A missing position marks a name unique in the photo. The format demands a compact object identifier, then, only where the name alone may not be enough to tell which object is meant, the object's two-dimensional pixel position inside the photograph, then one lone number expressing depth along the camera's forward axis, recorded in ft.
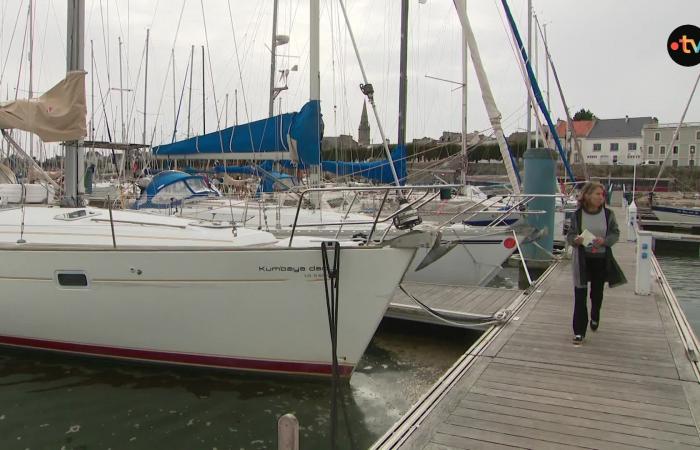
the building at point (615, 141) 223.51
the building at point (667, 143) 208.68
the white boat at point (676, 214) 77.61
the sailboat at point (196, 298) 17.28
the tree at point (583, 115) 281.13
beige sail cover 22.91
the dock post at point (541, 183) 36.94
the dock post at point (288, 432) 10.05
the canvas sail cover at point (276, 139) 32.91
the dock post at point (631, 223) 43.71
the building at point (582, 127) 231.79
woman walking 16.57
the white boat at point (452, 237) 33.68
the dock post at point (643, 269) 24.58
